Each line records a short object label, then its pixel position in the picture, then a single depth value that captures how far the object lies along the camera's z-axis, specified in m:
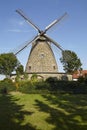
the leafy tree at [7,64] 26.86
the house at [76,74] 31.53
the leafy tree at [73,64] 28.22
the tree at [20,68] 27.69
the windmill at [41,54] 19.32
